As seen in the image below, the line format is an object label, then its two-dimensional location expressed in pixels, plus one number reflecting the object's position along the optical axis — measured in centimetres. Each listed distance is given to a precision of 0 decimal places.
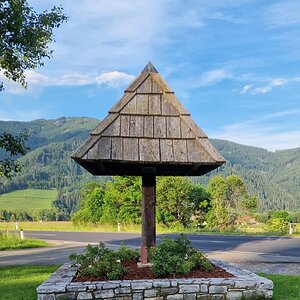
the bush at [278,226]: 2803
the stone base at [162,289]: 733
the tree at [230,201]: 3200
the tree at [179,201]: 3434
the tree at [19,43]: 1264
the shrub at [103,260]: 803
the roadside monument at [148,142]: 787
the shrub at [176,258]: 802
